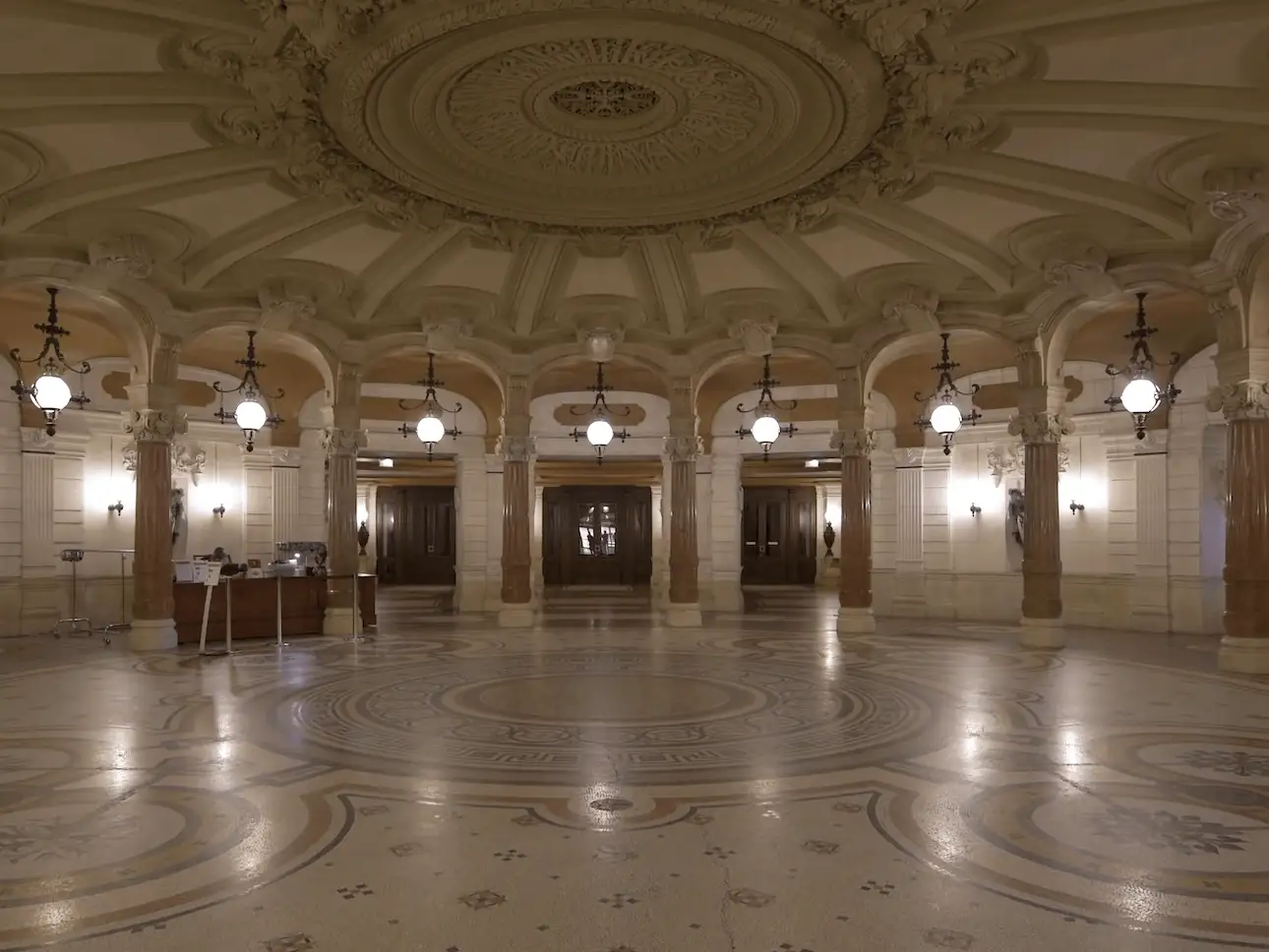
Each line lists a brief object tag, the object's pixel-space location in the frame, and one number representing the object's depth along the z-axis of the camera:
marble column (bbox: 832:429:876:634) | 13.73
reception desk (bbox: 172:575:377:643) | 12.55
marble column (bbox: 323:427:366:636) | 13.66
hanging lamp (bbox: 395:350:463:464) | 13.99
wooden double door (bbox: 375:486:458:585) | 28.27
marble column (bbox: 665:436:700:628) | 14.52
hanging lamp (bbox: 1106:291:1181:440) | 10.57
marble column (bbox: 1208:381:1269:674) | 9.80
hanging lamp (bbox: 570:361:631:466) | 14.00
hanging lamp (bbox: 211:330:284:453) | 12.15
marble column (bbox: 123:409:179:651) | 11.75
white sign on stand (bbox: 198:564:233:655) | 10.84
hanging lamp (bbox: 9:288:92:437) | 10.41
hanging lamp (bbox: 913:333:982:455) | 12.27
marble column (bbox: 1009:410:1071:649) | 12.06
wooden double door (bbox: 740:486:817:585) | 28.44
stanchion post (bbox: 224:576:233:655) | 11.21
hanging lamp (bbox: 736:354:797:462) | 13.48
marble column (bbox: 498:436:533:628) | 14.62
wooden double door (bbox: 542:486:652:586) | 27.50
